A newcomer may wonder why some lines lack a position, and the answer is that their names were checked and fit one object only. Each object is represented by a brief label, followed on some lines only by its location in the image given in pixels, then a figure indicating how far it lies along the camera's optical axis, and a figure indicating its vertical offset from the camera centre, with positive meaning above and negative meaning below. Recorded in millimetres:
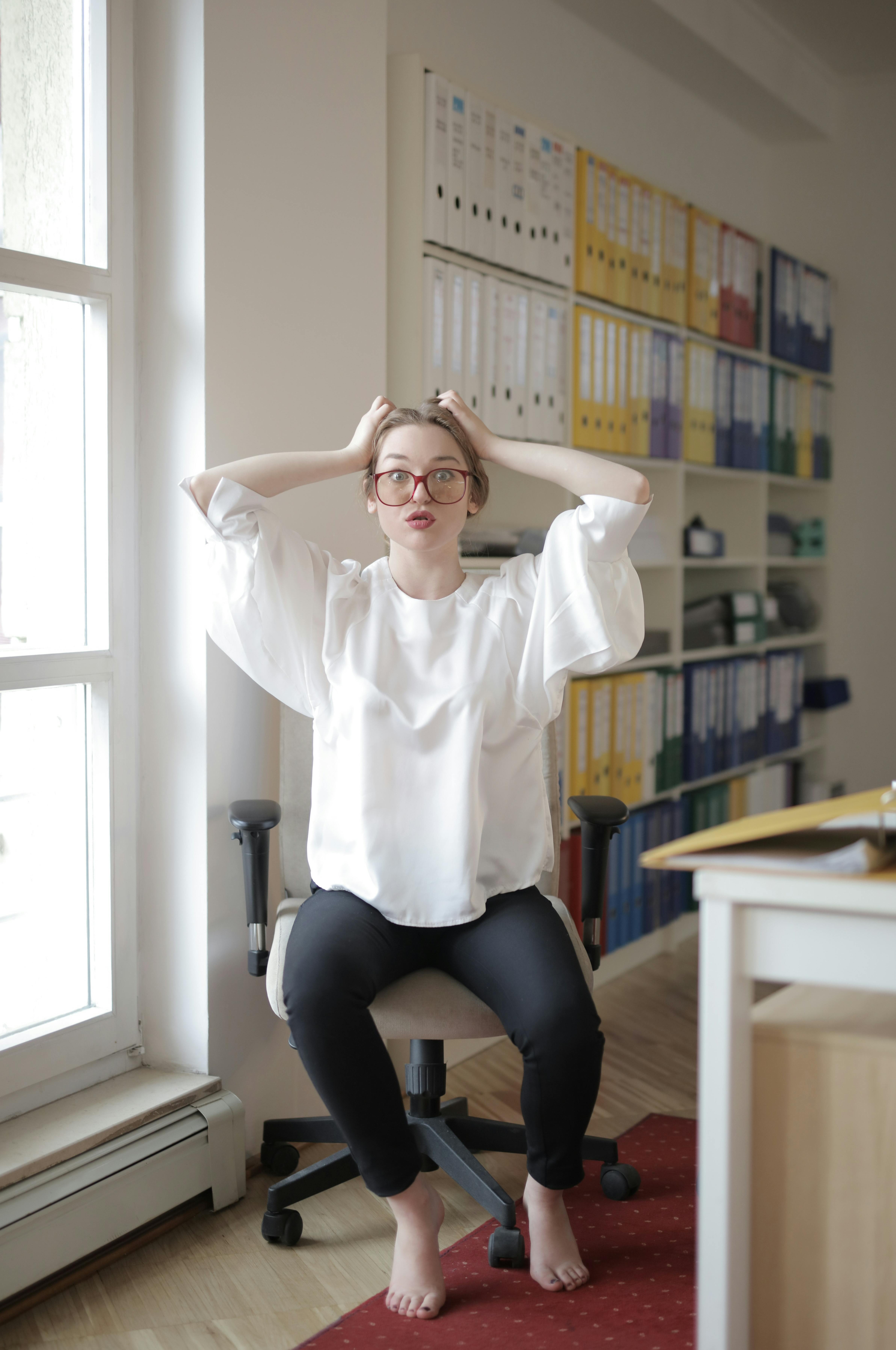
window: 1898 +108
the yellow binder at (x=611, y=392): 3070 +596
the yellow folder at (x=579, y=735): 3004 -286
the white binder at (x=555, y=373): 2826 +597
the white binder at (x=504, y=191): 2629 +956
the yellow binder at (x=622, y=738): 3164 -307
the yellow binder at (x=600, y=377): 3016 +625
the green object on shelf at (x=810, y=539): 4340 +308
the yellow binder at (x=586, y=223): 2945 +997
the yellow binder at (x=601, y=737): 3078 -299
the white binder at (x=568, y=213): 2869 +993
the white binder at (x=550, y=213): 2797 +970
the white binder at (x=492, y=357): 2615 +586
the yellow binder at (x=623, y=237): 3109 +1012
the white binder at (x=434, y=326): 2449 +614
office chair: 1725 -594
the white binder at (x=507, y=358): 2674 +597
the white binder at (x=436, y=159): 2418 +947
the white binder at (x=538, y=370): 2766 +589
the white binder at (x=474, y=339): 2562 +612
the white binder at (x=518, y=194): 2682 +969
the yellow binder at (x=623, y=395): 3125 +598
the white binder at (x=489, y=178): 2584 +967
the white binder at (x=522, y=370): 2725 +580
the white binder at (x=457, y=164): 2484 +959
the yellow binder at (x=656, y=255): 3279 +1019
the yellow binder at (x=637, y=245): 3174 +1011
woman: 1671 -131
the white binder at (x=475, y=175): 2535 +955
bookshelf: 2422 +409
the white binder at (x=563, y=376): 2871 +594
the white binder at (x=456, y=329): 2510 +621
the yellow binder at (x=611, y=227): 3059 +1020
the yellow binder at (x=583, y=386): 2941 +589
